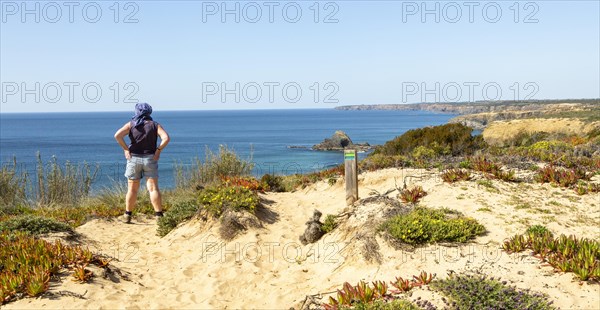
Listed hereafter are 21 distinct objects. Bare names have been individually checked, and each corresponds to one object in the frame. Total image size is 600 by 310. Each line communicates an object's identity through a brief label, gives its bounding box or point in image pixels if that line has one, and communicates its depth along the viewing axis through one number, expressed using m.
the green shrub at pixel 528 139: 26.09
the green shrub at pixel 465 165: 12.81
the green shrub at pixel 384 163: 14.55
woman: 10.54
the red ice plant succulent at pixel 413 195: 10.65
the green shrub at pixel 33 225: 9.55
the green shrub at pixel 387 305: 5.80
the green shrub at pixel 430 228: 7.94
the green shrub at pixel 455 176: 11.70
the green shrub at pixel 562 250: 6.29
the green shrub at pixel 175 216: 11.23
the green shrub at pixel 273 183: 14.73
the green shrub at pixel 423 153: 15.83
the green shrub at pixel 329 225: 9.89
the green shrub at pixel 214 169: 16.47
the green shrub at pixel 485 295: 5.75
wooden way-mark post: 10.98
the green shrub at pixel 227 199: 10.94
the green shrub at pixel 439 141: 19.16
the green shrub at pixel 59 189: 14.54
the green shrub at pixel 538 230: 7.97
